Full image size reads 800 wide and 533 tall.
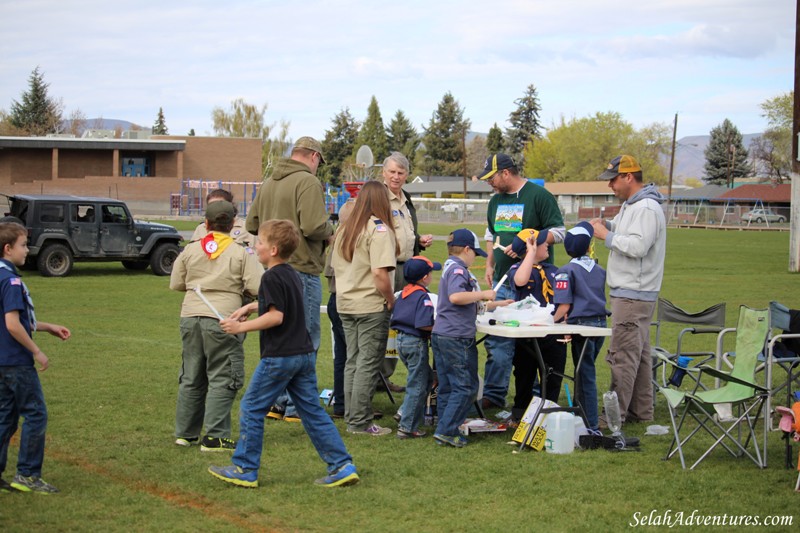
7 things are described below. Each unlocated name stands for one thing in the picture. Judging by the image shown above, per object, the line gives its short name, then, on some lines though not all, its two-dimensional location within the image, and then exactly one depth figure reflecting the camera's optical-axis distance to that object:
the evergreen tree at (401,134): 101.06
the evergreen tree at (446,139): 101.06
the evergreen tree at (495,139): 102.12
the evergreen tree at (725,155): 102.62
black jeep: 20.50
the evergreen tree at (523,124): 104.25
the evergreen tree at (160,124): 122.19
